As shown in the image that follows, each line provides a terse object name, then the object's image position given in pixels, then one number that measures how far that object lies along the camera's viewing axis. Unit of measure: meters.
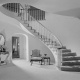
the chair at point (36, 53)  10.78
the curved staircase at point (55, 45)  7.85
